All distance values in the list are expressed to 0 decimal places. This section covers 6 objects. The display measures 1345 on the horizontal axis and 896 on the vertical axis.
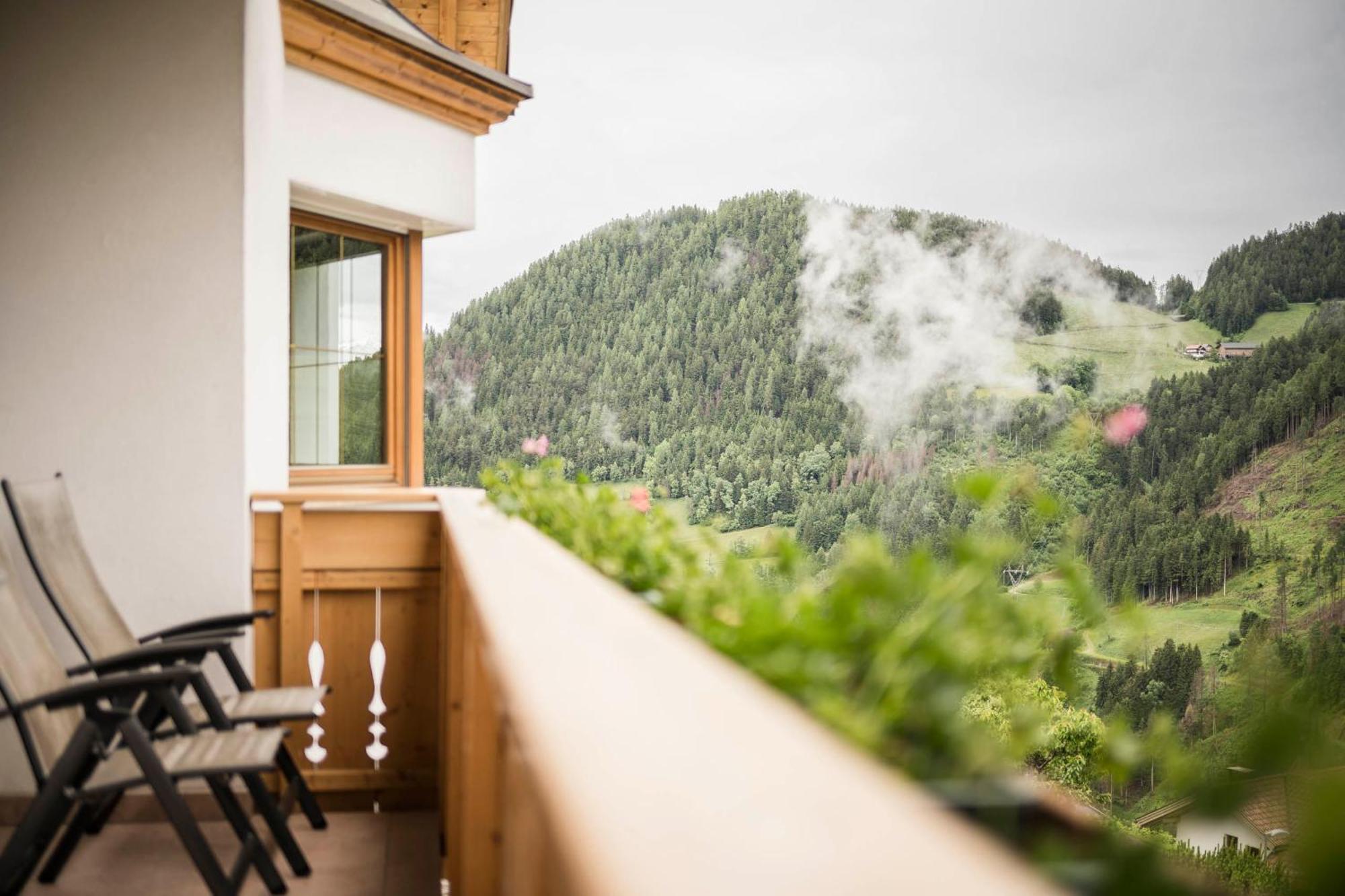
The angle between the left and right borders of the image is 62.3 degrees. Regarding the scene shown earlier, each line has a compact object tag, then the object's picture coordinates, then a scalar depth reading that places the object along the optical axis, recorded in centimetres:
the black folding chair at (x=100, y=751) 235
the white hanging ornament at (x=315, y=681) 354
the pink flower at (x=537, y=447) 354
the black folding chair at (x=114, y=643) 282
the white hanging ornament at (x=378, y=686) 358
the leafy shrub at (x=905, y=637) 69
